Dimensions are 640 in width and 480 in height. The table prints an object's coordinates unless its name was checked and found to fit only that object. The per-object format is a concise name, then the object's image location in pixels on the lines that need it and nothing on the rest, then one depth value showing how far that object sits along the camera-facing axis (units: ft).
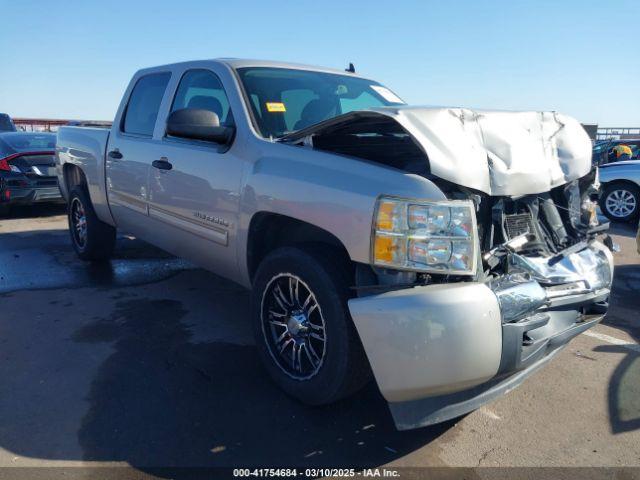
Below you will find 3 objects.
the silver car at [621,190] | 31.09
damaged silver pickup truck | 7.75
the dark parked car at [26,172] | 27.84
